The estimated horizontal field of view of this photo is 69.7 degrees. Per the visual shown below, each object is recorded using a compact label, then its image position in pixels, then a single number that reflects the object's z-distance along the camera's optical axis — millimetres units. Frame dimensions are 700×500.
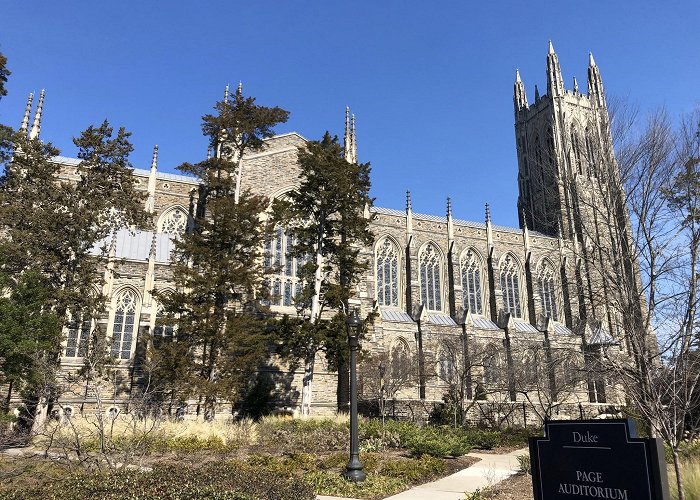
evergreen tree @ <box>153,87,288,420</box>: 19406
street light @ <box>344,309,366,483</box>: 10789
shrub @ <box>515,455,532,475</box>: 12237
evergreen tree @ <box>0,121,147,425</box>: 19578
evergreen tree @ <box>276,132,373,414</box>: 23359
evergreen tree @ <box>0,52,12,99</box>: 19788
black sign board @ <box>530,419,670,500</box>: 4602
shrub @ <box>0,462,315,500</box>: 6941
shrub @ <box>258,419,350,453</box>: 15352
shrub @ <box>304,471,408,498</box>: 10070
